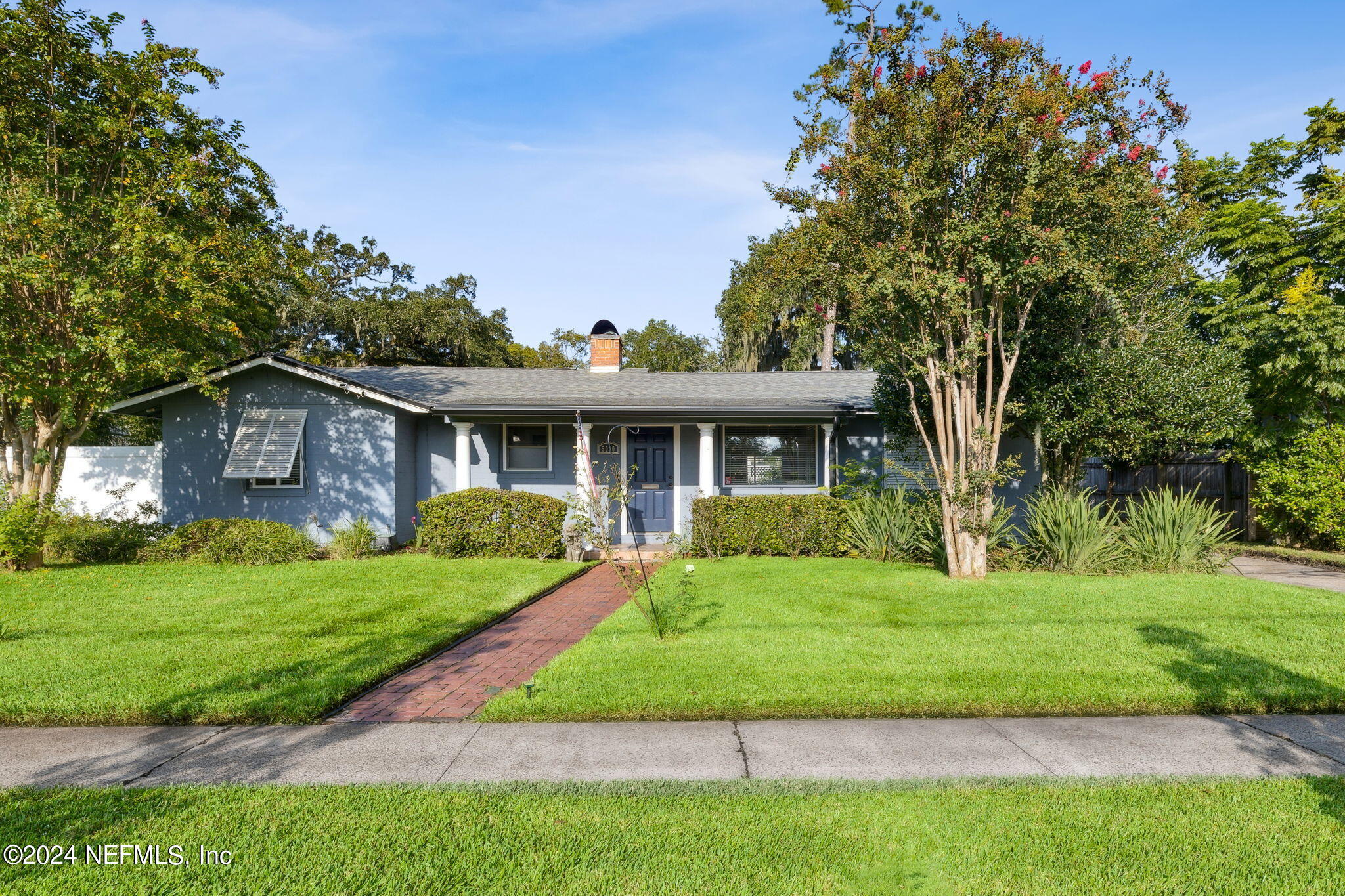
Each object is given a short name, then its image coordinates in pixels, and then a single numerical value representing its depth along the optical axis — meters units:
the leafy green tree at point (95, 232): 9.46
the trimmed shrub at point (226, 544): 11.16
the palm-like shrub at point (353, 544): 12.09
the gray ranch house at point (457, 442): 13.15
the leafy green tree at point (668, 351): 48.59
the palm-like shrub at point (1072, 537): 9.81
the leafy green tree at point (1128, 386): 10.85
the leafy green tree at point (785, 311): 9.75
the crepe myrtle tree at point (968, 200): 8.30
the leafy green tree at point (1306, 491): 12.12
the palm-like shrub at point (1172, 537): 10.02
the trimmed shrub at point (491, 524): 11.80
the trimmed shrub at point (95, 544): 11.25
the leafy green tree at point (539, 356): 43.78
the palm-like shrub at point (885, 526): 11.14
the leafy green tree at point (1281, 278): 12.44
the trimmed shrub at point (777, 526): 11.91
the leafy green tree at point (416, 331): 29.92
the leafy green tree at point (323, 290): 30.20
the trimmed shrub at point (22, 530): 9.88
